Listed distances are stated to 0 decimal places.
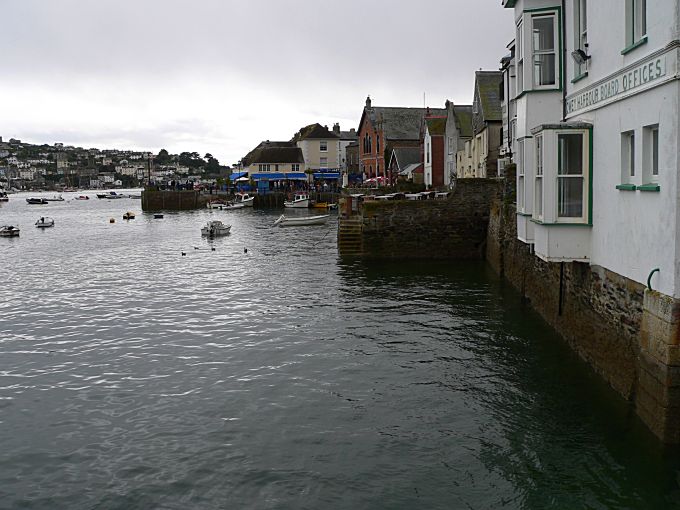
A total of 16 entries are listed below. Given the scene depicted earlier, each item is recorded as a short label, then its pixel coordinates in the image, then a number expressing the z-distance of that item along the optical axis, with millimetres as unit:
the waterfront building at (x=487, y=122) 40156
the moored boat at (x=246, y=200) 90081
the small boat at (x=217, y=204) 88688
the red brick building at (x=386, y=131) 79062
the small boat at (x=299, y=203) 83062
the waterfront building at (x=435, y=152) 56875
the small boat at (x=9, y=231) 53125
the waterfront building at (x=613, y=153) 9289
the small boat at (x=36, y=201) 128663
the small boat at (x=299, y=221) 56125
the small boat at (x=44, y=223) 63250
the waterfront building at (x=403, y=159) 69750
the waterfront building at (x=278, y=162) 109688
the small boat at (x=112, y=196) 166125
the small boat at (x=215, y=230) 49000
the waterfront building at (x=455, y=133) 50344
